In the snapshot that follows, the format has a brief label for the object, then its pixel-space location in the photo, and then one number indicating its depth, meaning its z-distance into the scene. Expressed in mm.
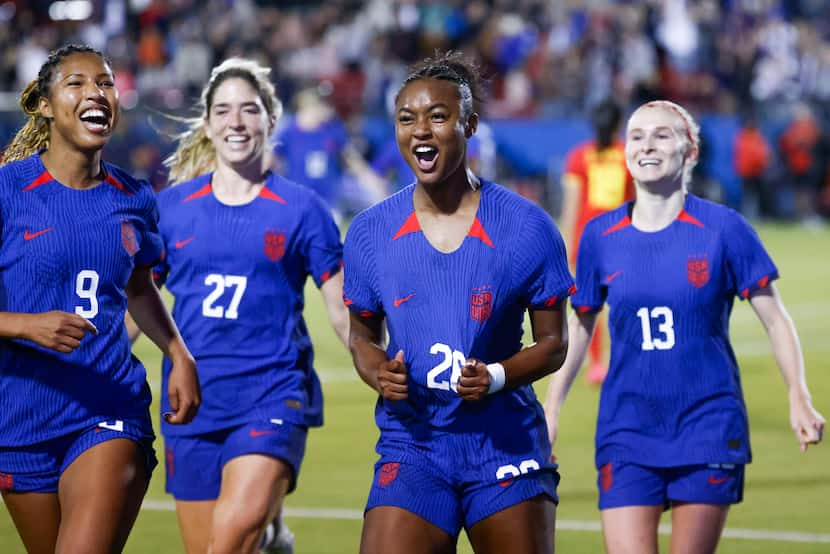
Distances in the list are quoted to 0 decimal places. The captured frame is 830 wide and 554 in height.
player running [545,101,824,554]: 12172
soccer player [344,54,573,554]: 10273
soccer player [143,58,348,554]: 13289
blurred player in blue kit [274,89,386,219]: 35719
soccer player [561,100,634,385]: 25703
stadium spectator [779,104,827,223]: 58812
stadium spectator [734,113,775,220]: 57500
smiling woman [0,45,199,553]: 11008
